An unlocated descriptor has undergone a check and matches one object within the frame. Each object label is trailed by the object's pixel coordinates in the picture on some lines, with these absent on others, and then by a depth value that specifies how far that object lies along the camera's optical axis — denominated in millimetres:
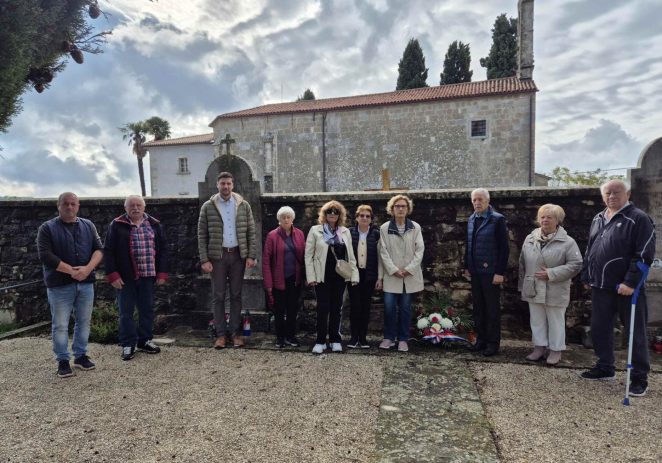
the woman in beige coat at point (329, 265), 4605
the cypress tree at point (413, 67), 28703
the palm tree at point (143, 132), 35038
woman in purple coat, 4738
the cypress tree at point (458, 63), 28312
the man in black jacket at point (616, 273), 3520
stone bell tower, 19984
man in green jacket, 4863
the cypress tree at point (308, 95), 34250
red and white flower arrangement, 4777
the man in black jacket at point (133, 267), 4562
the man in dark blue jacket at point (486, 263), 4441
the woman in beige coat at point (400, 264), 4652
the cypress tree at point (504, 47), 26094
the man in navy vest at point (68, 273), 4070
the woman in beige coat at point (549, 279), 4148
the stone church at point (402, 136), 19828
